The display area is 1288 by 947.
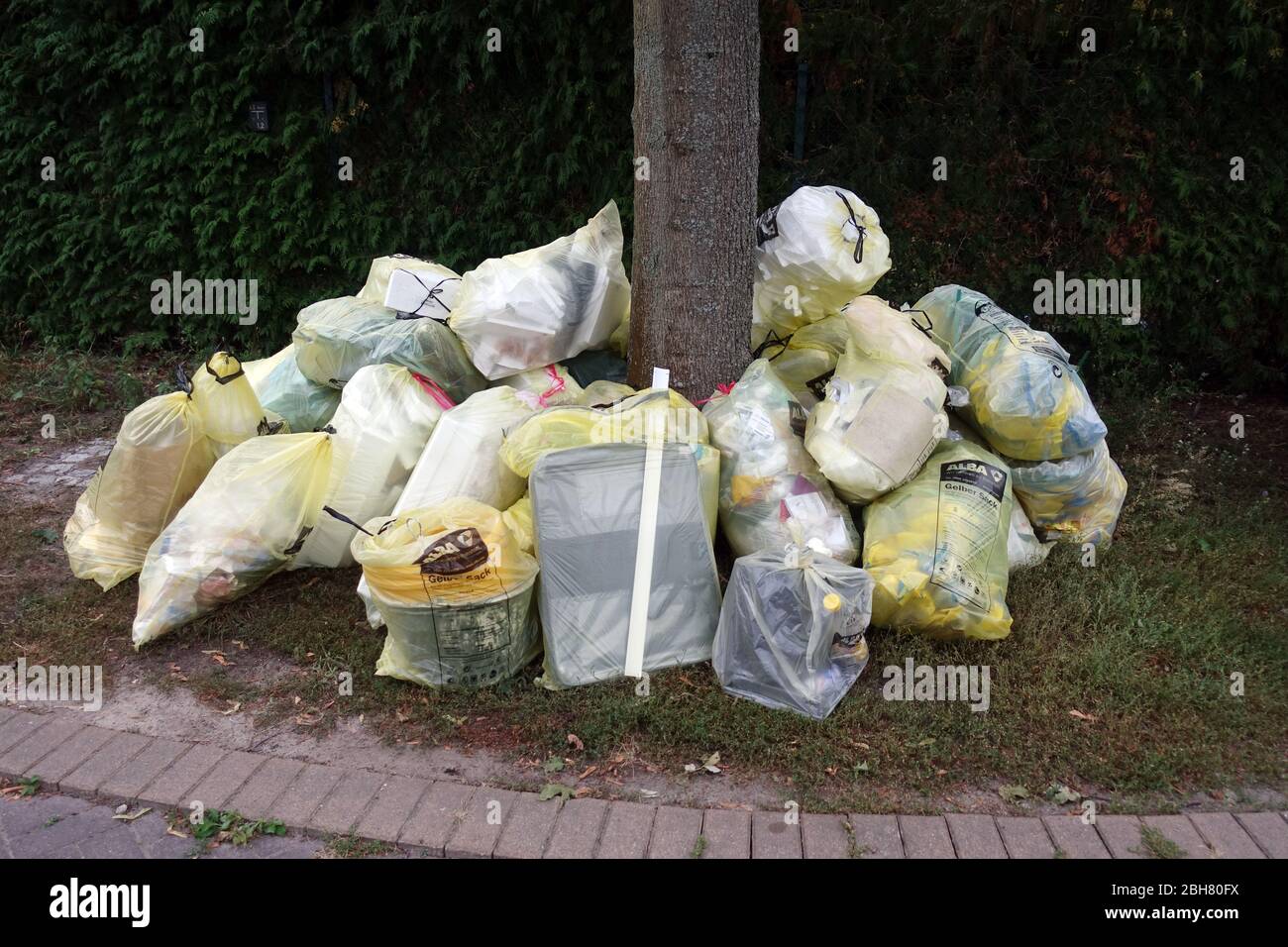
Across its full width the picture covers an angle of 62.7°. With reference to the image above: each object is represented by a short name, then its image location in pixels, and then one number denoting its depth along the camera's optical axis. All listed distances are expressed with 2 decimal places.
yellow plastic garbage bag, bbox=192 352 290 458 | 4.16
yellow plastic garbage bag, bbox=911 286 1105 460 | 3.90
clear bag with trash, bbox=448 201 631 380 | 4.22
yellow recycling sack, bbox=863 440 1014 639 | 3.39
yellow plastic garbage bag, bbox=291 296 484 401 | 4.36
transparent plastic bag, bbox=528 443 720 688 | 3.38
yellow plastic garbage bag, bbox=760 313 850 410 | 4.34
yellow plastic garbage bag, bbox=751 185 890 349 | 4.15
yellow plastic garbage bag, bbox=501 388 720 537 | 3.62
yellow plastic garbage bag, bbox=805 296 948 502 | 3.58
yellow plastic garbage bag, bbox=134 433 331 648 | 3.67
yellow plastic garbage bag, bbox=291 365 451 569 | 3.96
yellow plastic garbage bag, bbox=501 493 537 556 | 3.51
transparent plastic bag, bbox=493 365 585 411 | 4.16
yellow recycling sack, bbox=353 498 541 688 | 3.21
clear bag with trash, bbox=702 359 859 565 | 3.64
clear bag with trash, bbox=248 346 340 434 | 4.60
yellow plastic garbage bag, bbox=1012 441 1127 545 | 4.00
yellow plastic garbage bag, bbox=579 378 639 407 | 3.99
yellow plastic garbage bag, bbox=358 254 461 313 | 4.66
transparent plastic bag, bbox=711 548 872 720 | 3.16
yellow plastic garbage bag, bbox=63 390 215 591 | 4.03
